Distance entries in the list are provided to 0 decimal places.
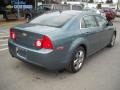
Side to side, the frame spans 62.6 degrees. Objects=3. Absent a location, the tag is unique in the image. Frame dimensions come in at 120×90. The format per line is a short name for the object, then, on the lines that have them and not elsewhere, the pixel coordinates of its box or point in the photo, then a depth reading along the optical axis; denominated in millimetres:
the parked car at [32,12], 9988
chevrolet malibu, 2105
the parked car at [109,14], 13074
